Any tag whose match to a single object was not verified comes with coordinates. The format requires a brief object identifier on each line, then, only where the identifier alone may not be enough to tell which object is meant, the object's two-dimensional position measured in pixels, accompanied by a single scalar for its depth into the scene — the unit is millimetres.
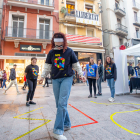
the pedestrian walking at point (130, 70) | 11898
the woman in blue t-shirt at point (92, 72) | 5855
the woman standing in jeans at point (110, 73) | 5129
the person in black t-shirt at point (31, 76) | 4516
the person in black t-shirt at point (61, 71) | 2066
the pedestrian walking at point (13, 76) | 7000
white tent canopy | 6525
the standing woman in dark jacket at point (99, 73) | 6634
